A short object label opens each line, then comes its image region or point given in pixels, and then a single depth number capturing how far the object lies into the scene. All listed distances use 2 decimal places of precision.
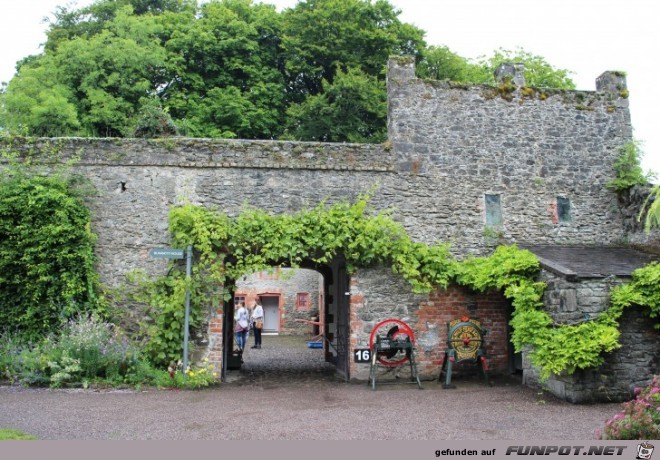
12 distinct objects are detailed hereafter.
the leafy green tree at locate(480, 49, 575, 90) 25.97
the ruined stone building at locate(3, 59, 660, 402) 9.52
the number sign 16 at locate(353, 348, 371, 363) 9.23
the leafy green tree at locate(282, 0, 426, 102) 22.81
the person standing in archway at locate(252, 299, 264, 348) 16.52
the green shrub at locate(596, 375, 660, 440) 4.59
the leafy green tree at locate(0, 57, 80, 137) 18.44
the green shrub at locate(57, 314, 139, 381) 8.23
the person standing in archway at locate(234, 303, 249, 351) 13.42
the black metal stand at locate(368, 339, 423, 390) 8.95
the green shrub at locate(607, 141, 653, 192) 10.54
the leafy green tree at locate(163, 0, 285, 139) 21.89
